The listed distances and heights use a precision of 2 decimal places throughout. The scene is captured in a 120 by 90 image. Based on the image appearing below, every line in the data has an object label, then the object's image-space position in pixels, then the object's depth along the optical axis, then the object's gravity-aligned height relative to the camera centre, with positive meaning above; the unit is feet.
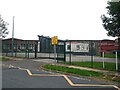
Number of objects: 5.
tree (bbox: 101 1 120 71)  31.54 +6.09
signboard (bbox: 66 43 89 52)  47.53 +0.08
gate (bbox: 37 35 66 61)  48.78 -0.72
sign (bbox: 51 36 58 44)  38.90 +2.01
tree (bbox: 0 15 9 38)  62.99 +8.16
